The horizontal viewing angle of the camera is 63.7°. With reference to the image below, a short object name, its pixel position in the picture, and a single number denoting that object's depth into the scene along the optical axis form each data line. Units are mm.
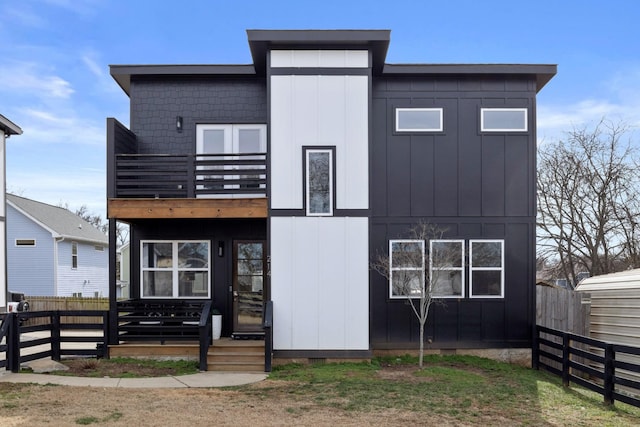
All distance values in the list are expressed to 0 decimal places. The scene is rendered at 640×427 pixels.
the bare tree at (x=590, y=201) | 19625
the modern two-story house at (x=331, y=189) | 9914
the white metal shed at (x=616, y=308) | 9602
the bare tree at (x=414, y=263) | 10664
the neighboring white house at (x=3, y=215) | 13555
